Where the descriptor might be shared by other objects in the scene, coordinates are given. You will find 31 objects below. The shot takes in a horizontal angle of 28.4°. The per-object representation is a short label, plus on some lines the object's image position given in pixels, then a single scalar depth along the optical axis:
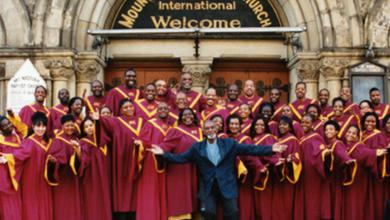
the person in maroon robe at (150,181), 10.34
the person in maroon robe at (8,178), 9.65
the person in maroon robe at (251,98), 11.95
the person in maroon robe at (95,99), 11.49
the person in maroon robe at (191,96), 11.52
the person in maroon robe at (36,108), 11.34
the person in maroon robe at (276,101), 11.73
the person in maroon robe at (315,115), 11.09
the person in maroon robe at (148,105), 10.99
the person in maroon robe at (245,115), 10.93
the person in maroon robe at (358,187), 10.46
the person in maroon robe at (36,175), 9.89
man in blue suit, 9.82
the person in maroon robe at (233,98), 11.73
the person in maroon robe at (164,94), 11.31
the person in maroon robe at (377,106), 11.79
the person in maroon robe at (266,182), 10.55
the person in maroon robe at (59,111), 11.12
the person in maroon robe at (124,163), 10.43
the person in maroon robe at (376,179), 10.69
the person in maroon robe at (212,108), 11.37
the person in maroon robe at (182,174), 10.31
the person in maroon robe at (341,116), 11.39
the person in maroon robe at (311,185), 10.50
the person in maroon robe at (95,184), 10.32
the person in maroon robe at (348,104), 11.72
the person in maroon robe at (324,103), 11.86
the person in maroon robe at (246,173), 10.31
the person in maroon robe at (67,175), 10.01
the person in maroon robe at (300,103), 11.92
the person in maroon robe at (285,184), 10.52
